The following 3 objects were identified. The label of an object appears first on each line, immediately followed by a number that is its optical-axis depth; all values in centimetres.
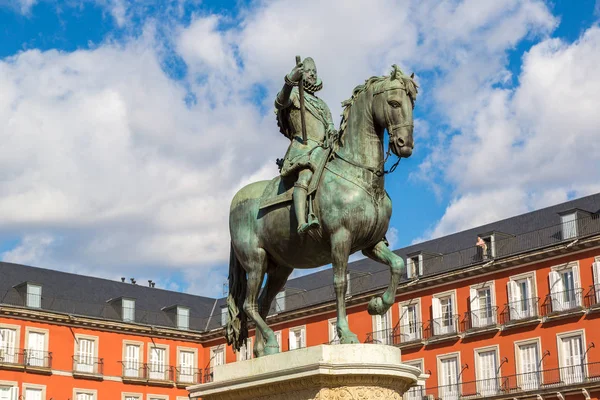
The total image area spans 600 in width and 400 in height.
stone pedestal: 1087
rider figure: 1189
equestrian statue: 1136
